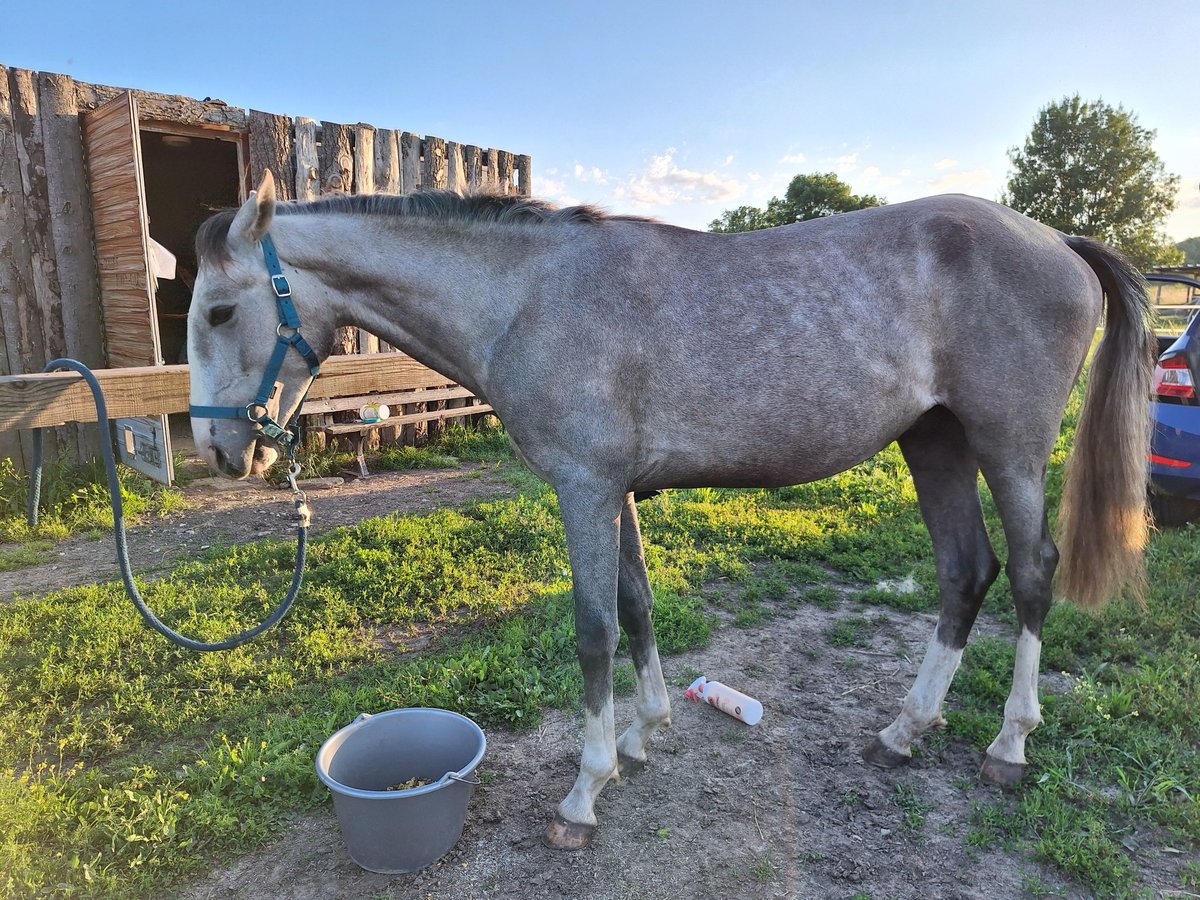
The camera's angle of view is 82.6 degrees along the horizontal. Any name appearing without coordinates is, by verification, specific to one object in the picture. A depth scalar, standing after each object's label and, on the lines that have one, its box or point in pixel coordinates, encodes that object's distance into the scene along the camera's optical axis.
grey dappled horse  2.46
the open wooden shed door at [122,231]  5.88
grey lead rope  2.46
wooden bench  7.67
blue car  4.83
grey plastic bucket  2.33
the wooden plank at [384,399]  7.58
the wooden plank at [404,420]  7.80
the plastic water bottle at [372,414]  6.05
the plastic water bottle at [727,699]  3.16
